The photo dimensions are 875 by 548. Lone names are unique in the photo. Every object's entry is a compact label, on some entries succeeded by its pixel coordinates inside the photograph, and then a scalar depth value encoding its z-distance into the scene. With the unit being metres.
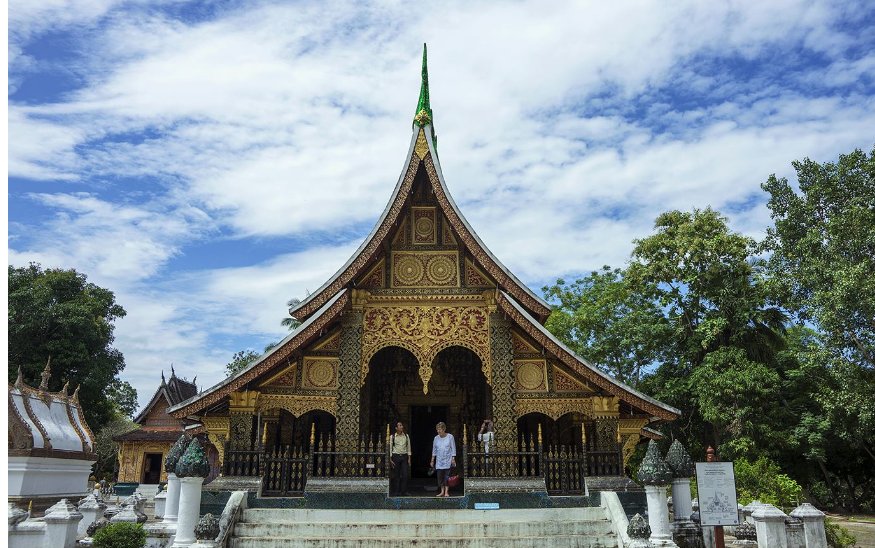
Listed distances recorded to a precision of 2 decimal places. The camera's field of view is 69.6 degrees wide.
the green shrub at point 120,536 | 8.69
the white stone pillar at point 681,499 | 9.20
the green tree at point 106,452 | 37.56
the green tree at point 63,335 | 30.08
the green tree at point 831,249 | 17.16
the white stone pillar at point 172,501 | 9.10
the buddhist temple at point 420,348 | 10.69
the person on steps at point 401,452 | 10.77
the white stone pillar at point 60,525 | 8.37
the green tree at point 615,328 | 23.34
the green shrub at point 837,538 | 10.74
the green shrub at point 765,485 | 16.64
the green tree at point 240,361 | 39.50
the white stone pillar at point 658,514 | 7.76
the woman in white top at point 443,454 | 10.44
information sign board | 7.34
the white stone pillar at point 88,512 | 11.41
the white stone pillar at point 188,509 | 7.79
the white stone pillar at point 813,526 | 9.16
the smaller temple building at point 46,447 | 15.11
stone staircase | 8.28
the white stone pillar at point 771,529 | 8.75
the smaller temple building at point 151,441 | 30.81
